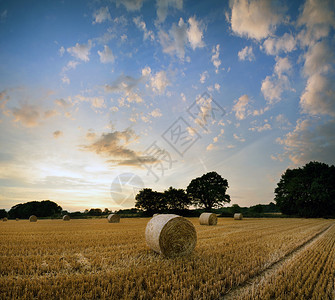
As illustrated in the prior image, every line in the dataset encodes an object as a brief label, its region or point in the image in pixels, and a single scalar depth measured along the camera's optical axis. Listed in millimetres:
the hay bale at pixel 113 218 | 24344
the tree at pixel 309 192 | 36312
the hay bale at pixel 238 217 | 31281
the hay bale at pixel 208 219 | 18656
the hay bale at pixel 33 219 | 29125
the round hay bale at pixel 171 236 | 6449
